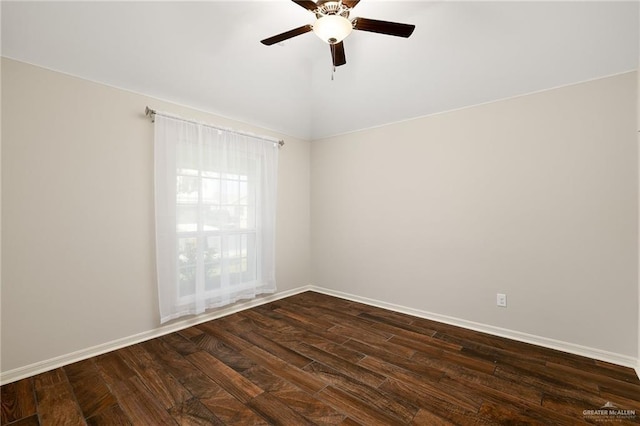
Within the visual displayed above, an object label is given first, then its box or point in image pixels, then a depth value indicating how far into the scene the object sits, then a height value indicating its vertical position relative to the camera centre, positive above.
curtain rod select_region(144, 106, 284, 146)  2.83 +0.95
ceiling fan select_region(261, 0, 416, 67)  1.81 +1.21
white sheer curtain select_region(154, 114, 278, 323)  2.94 -0.05
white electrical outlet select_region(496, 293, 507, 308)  2.90 -0.92
